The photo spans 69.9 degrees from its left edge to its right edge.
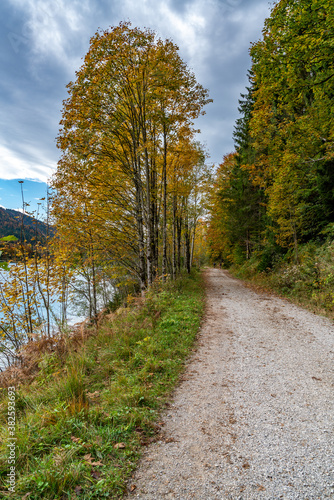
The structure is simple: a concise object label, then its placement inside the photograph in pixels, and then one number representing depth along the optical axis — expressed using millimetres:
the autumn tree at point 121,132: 8328
